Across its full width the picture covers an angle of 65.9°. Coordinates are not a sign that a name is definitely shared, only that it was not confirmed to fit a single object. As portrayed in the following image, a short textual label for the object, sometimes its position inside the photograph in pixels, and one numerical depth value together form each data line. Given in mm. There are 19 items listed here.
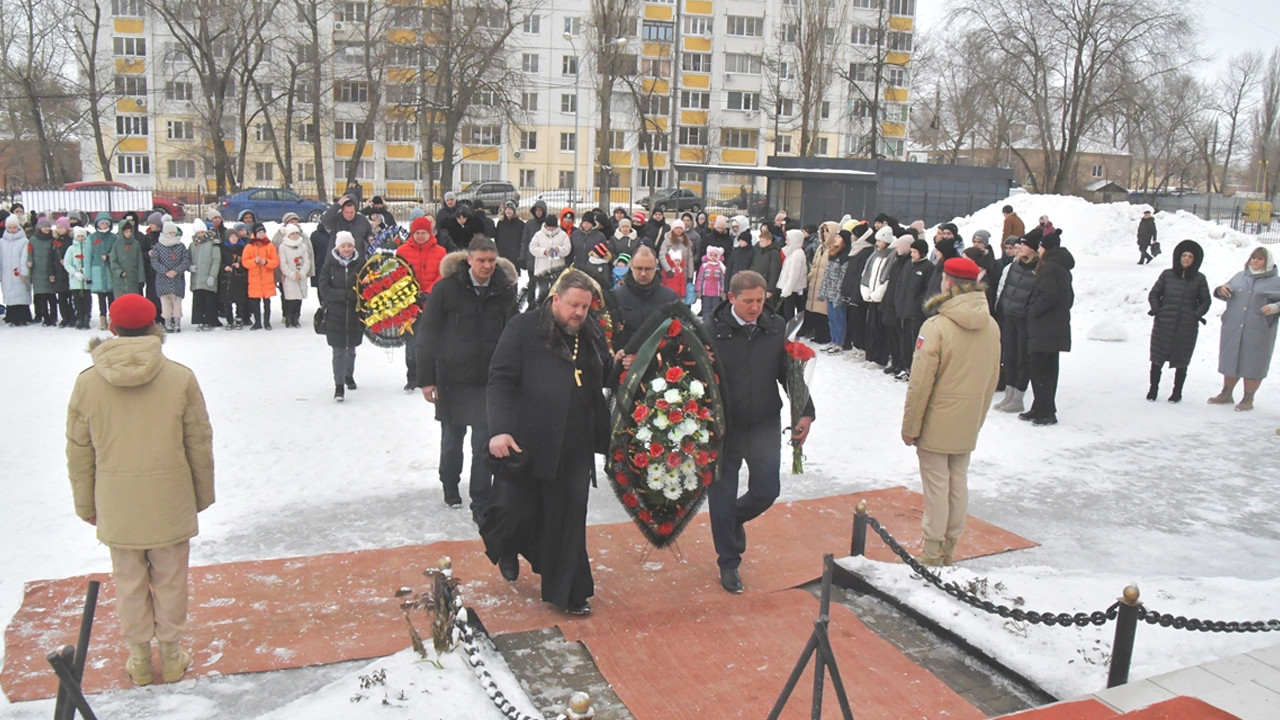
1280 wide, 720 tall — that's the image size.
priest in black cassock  5371
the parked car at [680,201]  39875
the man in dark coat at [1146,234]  23234
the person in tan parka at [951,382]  6137
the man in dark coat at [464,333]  7188
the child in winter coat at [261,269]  15578
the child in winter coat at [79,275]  15336
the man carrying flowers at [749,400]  5922
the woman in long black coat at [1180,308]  11391
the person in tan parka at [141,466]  4551
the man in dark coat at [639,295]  7133
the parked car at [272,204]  37594
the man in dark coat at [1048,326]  10391
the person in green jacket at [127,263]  14984
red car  31734
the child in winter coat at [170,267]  15023
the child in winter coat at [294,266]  15641
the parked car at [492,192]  42406
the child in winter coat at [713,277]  15750
